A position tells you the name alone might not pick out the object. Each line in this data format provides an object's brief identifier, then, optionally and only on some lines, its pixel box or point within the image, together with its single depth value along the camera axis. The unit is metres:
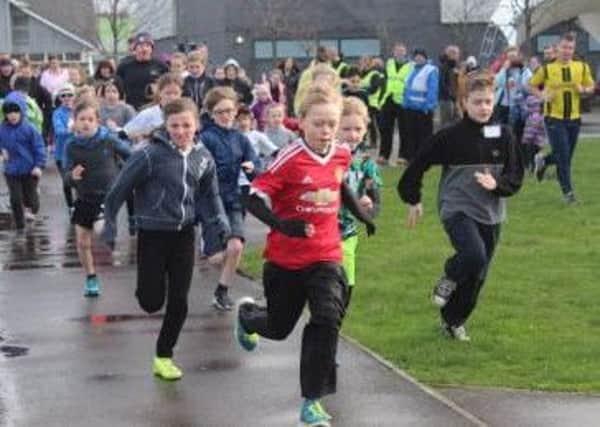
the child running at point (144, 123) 11.66
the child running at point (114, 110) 13.91
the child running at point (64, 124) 15.55
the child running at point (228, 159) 9.55
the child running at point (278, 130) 12.48
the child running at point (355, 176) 7.44
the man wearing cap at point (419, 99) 20.36
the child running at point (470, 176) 8.30
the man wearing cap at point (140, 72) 16.22
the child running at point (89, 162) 10.54
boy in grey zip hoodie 7.47
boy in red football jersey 6.38
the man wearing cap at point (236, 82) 17.55
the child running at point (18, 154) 15.09
